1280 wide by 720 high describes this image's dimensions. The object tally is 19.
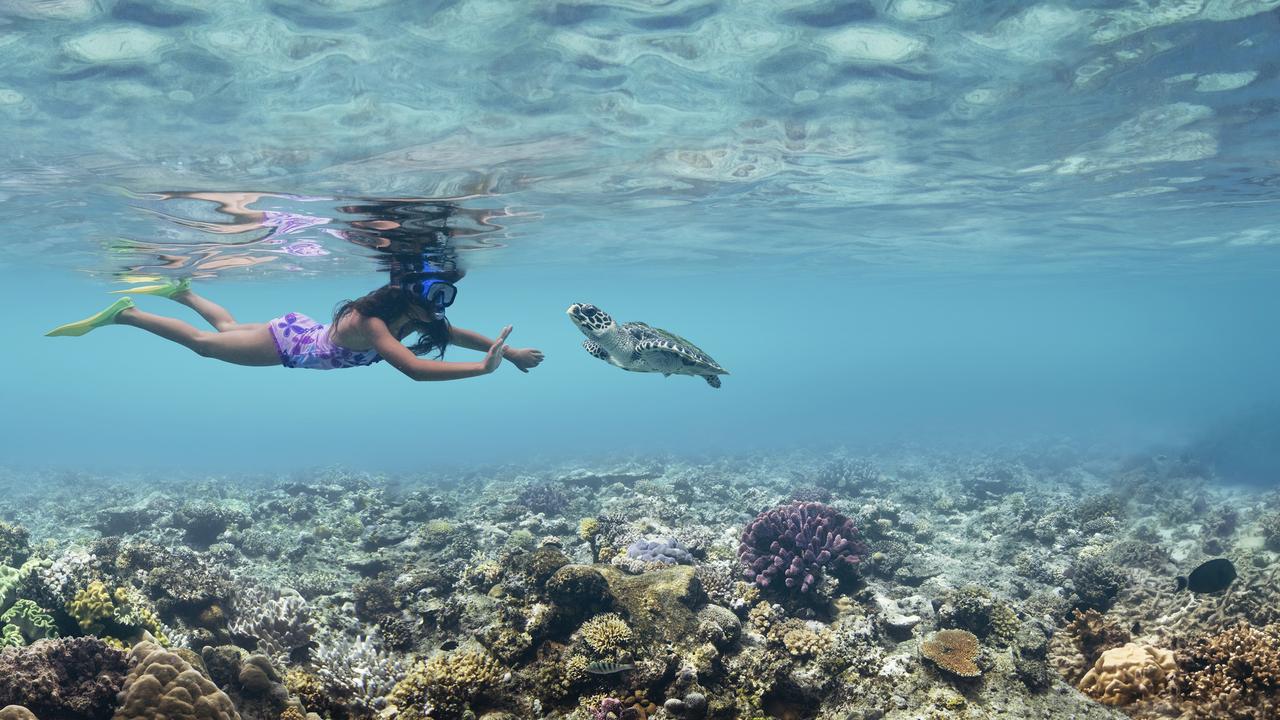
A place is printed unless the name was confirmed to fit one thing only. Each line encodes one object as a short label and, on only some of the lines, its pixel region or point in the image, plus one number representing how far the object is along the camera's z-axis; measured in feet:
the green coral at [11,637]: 17.42
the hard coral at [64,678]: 13.71
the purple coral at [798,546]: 25.30
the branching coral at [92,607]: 19.54
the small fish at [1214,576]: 22.22
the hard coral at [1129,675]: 18.02
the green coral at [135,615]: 20.03
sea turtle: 22.91
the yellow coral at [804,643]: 20.24
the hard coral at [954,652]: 18.85
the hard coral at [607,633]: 18.83
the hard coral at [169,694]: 13.80
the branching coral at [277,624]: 22.80
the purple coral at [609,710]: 16.67
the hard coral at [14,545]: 27.91
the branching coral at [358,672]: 18.51
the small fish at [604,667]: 17.47
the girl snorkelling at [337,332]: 24.95
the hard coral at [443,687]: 17.31
